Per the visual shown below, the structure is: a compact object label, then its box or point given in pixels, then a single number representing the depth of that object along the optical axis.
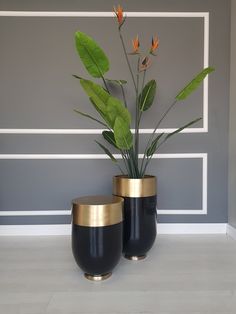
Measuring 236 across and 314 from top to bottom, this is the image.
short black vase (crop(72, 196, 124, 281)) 1.22
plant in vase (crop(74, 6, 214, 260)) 1.29
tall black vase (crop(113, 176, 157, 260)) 1.47
